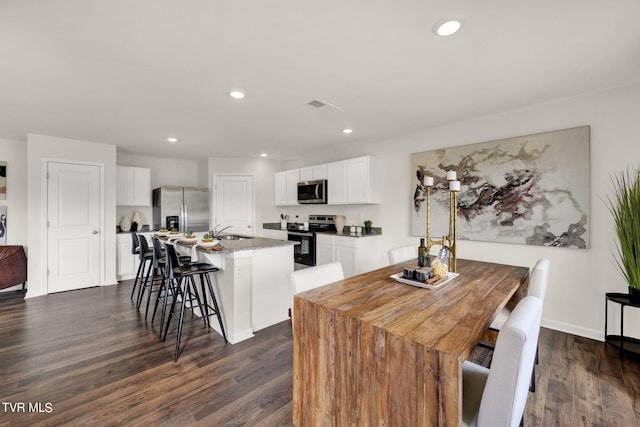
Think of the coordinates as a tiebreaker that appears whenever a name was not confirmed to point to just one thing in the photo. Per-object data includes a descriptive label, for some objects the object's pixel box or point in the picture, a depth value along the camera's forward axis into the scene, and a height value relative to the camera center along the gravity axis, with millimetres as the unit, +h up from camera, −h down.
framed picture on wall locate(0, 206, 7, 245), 4234 -172
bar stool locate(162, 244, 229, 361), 2488 -555
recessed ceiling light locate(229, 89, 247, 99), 2555 +1157
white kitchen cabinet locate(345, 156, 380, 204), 4207 +529
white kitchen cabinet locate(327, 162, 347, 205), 4574 +518
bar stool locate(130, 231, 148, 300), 3800 -439
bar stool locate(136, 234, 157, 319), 3488 -493
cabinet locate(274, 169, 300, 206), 5504 +558
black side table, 2211 -1119
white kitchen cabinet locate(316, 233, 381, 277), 4094 -605
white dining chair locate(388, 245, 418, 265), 2684 -415
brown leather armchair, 3879 -765
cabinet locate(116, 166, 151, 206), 5066 +536
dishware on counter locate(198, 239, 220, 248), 2755 -303
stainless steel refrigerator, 5348 +119
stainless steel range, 4719 -405
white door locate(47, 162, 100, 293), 4125 -189
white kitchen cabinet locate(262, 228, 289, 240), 5359 -408
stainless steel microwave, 4844 +406
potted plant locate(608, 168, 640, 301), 2168 -158
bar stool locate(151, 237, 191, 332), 2947 -548
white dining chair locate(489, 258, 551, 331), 1658 -437
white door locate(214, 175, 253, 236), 5828 +235
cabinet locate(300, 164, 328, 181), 4906 +771
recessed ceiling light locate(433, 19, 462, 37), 1622 +1150
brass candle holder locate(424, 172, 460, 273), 1943 -131
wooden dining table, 983 -562
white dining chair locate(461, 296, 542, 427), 900 -550
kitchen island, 2662 -725
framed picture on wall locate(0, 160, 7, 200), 4262 +536
